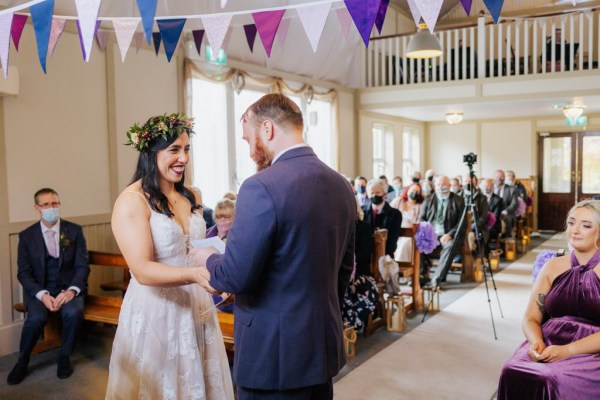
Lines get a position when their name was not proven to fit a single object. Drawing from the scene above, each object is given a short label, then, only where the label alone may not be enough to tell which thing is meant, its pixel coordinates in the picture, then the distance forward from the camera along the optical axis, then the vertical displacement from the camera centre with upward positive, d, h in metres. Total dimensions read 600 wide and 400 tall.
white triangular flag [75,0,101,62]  2.24 +0.64
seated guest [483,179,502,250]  8.84 -0.56
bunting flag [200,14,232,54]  3.50 +0.90
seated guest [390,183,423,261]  7.95 -0.46
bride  2.32 -0.55
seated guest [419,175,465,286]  7.13 -0.55
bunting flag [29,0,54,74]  2.66 +0.75
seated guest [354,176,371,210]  8.19 -0.22
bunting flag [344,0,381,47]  2.46 +0.70
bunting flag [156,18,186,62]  3.94 +1.00
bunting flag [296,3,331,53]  3.06 +0.83
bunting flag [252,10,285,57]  3.49 +0.92
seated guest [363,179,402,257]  5.72 -0.46
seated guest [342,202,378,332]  4.39 -0.91
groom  1.65 -0.26
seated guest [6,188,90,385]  4.15 -0.76
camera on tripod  5.08 +0.10
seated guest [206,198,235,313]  4.17 -0.31
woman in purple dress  2.46 -0.75
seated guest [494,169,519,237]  9.31 -0.54
